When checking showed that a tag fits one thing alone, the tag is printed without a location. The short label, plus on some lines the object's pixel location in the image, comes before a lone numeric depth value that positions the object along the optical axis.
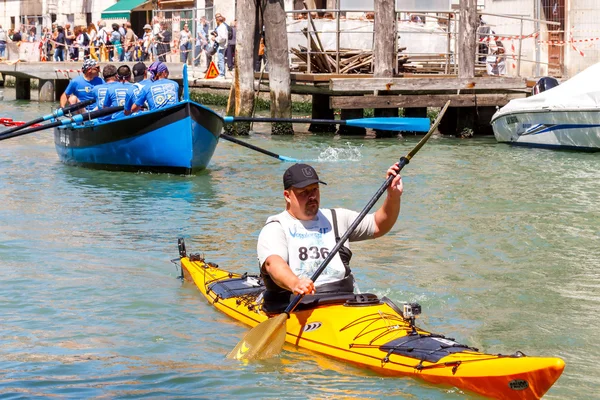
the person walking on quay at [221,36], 27.66
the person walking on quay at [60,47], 34.31
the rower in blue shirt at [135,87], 15.02
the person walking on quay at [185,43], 31.75
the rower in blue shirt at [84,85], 16.05
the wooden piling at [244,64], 19.58
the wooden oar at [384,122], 14.64
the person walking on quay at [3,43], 39.38
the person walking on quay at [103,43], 33.97
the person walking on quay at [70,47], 34.75
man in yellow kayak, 6.79
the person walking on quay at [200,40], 31.53
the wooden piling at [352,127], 21.69
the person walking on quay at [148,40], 32.44
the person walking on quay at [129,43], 33.22
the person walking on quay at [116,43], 33.81
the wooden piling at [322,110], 22.53
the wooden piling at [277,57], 19.52
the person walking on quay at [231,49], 27.39
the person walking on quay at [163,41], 32.93
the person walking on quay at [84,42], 33.56
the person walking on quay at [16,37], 39.91
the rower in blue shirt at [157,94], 15.02
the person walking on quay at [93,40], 33.88
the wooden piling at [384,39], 19.34
